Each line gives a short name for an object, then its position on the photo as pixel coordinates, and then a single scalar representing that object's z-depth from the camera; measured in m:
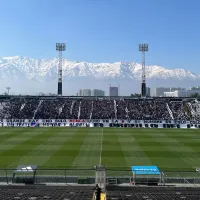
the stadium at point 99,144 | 21.70
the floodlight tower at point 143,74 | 93.94
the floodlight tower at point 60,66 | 95.25
